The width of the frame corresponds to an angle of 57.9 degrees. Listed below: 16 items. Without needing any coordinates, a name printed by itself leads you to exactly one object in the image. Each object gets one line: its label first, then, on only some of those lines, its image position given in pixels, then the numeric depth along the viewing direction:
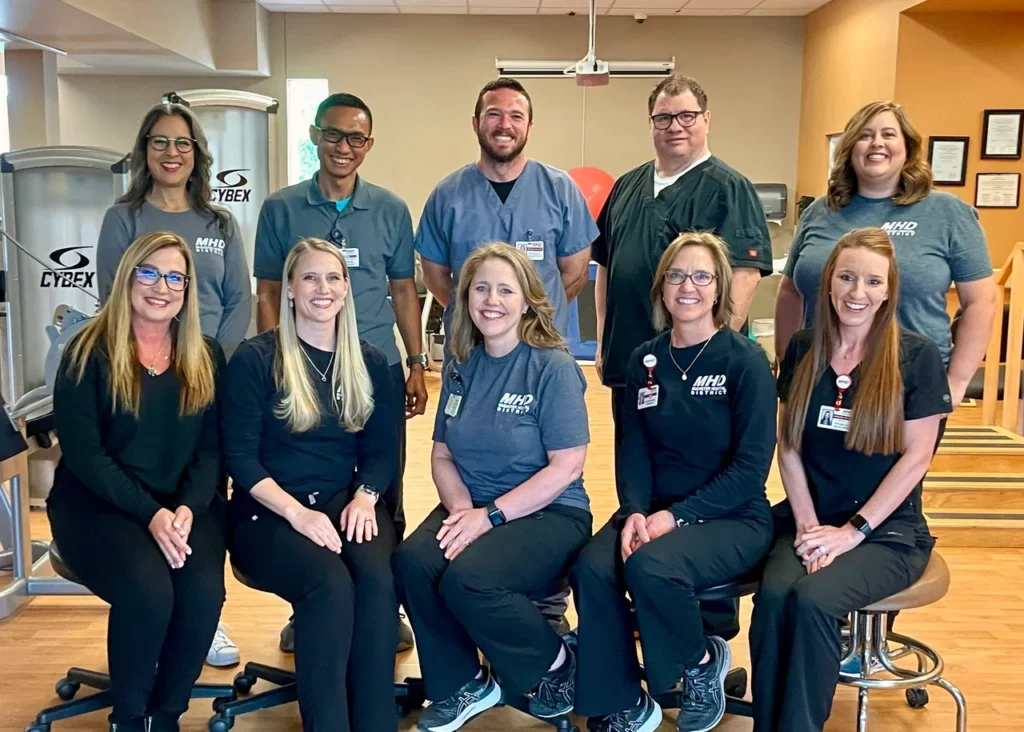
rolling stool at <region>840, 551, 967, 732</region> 2.13
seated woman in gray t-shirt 2.18
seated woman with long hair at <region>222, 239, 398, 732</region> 2.08
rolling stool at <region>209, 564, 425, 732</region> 2.29
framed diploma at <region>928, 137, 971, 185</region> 6.56
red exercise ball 7.91
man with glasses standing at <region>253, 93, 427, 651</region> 2.70
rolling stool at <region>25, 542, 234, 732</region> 2.31
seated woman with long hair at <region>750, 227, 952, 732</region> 2.03
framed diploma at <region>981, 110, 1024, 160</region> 6.50
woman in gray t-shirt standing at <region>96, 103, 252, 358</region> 2.70
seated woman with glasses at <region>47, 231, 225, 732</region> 2.08
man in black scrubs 2.64
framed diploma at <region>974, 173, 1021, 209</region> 6.59
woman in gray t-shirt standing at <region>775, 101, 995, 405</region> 2.47
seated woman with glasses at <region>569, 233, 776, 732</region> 2.16
